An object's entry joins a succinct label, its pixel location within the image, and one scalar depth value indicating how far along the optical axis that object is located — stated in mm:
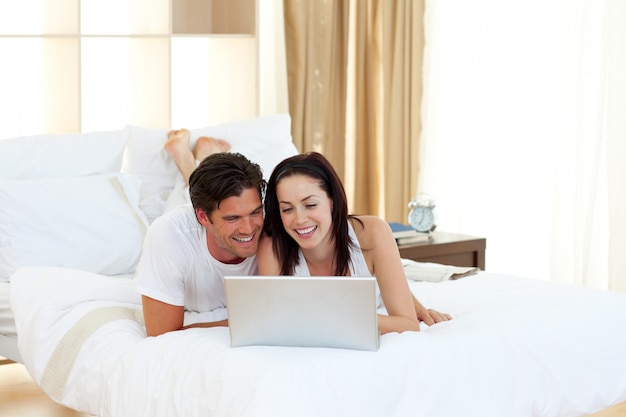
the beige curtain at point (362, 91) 4488
